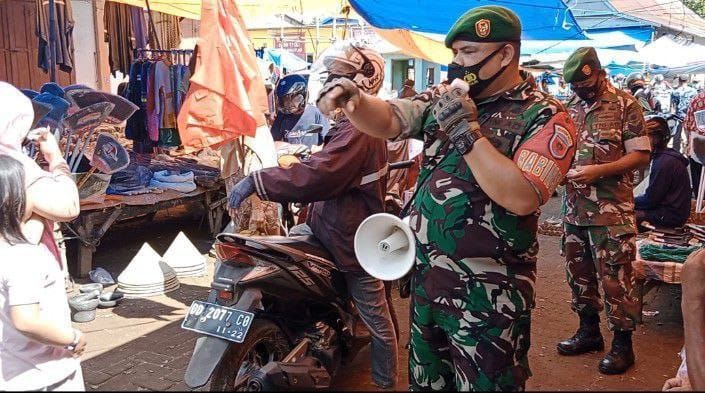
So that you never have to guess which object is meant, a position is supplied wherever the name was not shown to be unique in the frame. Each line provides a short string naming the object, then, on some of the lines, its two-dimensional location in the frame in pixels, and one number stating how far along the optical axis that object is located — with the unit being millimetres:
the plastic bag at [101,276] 5637
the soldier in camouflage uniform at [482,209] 2133
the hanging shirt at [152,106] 7547
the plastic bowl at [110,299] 5142
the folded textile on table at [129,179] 6500
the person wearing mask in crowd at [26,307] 2150
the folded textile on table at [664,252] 4867
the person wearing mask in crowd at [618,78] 23900
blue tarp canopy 6453
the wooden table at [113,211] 5734
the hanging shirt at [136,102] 7703
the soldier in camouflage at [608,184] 3975
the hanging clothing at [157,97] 7559
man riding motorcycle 3018
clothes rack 7794
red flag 4086
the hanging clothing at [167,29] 11016
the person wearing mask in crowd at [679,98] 13673
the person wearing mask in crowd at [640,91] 11342
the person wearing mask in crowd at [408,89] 9942
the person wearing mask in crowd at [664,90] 23769
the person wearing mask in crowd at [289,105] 6977
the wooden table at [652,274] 4773
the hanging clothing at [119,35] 9188
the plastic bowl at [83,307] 4840
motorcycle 2881
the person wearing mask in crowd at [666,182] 5500
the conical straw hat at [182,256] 6042
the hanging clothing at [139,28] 9297
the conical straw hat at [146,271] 5465
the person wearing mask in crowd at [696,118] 4250
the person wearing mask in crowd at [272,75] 9098
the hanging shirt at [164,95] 7516
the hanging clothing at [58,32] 6982
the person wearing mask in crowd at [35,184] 2305
